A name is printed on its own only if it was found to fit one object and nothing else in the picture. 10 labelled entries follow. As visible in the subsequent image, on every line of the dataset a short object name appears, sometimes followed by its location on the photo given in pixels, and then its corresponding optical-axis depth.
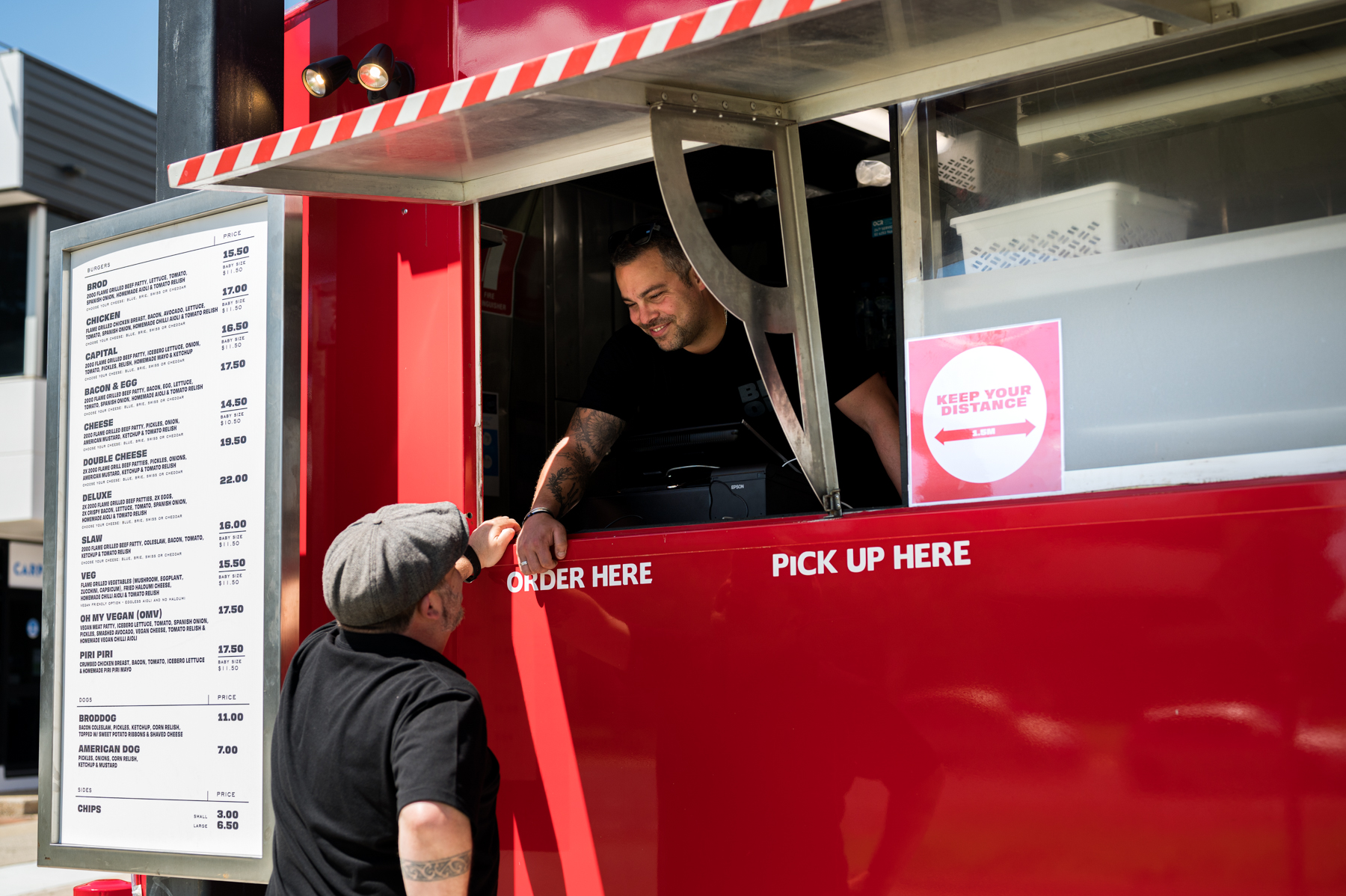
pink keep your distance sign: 2.30
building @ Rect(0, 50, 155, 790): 12.73
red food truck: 2.05
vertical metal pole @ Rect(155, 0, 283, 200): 3.43
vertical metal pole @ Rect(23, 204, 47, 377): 13.01
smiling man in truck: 3.41
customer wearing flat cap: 1.90
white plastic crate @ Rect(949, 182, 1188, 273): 2.24
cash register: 2.91
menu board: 3.11
